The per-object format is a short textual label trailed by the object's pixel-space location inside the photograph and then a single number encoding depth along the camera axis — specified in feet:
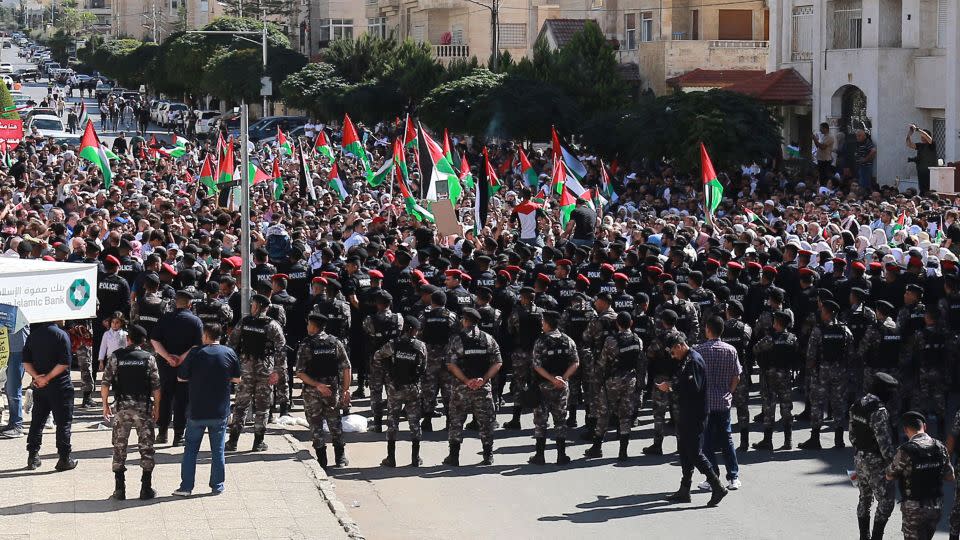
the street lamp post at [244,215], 56.65
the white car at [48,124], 191.72
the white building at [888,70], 117.84
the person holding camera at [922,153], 110.42
